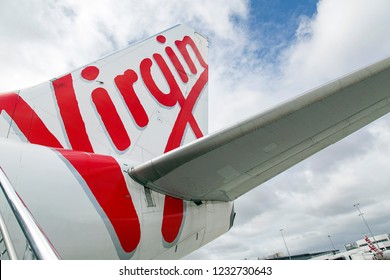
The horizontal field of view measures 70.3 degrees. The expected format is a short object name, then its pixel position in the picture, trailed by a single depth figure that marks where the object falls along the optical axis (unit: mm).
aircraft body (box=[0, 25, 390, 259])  2896
